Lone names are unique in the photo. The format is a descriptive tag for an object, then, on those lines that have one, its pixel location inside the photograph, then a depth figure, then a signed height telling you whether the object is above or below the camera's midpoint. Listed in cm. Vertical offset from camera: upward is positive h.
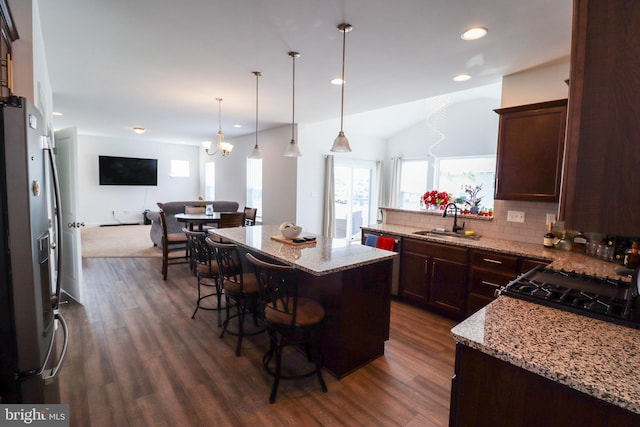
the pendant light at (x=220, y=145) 509 +75
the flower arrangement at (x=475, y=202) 397 -11
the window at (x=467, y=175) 713 +45
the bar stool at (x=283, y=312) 199 -85
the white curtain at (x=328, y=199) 684 -20
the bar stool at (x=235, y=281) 252 -80
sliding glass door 753 -11
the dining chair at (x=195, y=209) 565 -42
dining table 499 -52
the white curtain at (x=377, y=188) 847 +9
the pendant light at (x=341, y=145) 296 +45
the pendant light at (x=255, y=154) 418 +47
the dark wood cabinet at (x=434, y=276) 314 -91
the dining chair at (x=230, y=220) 486 -52
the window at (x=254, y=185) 785 +8
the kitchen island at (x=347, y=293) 226 -81
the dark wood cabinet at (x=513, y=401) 90 -66
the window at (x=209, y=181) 1006 +20
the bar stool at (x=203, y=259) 303 -73
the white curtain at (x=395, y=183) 853 +25
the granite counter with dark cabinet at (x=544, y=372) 88 -53
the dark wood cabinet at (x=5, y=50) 154 +70
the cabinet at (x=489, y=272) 273 -73
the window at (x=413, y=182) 826 +28
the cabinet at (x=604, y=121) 82 +21
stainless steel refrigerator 126 -34
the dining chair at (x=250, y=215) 581 -51
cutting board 283 -49
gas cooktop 132 -49
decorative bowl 296 -40
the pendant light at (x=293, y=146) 304 +49
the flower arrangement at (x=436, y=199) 383 -7
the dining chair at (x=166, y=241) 444 -82
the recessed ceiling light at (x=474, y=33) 240 +128
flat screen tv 905 +43
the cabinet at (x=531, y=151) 280 +42
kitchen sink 347 -48
